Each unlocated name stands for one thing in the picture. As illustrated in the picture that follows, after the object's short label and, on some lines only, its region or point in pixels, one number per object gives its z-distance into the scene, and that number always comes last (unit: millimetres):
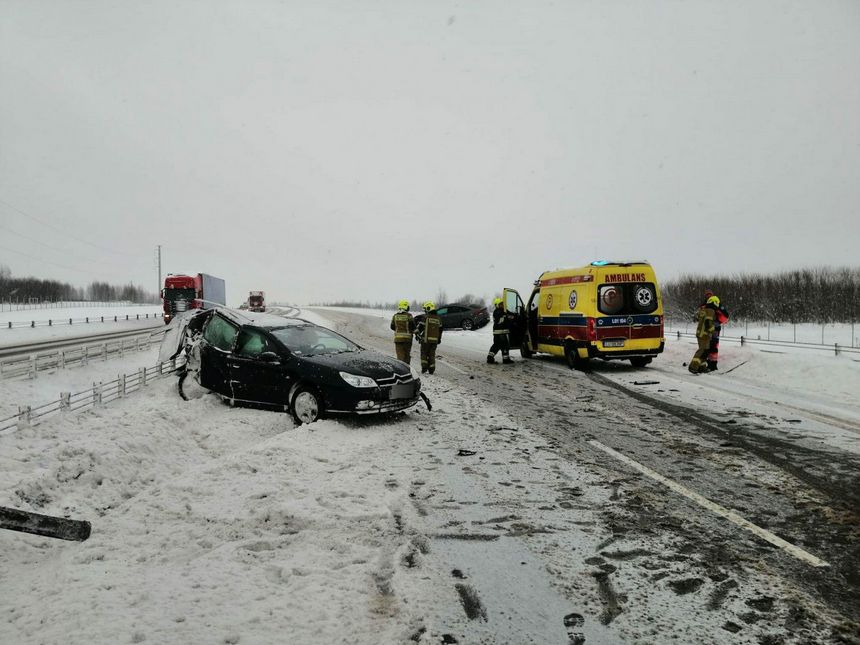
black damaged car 7672
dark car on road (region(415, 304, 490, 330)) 33375
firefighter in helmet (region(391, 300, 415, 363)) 12328
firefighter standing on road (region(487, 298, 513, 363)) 15680
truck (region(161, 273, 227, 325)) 32938
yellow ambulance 13344
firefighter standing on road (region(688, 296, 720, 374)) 13157
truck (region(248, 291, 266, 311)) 62875
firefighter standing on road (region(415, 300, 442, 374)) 12992
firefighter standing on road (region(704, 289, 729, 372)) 13320
